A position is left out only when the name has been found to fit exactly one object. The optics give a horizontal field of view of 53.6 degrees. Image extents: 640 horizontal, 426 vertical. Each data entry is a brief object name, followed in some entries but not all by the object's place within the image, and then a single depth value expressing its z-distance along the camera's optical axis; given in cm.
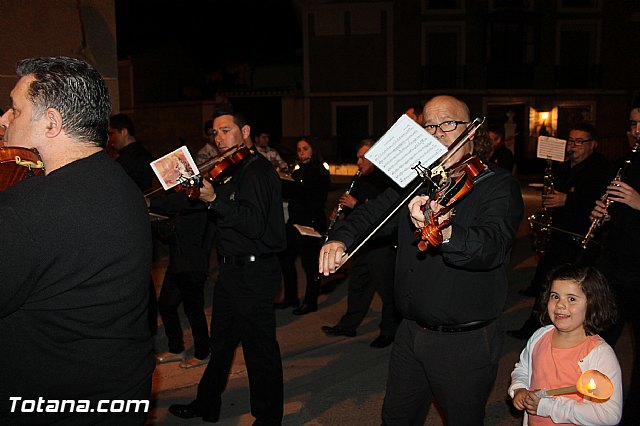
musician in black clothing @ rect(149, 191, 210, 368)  561
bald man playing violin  314
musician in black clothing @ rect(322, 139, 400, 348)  630
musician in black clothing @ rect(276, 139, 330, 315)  746
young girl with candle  305
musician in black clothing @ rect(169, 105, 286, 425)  432
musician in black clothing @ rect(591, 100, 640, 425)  411
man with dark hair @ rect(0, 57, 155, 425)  196
